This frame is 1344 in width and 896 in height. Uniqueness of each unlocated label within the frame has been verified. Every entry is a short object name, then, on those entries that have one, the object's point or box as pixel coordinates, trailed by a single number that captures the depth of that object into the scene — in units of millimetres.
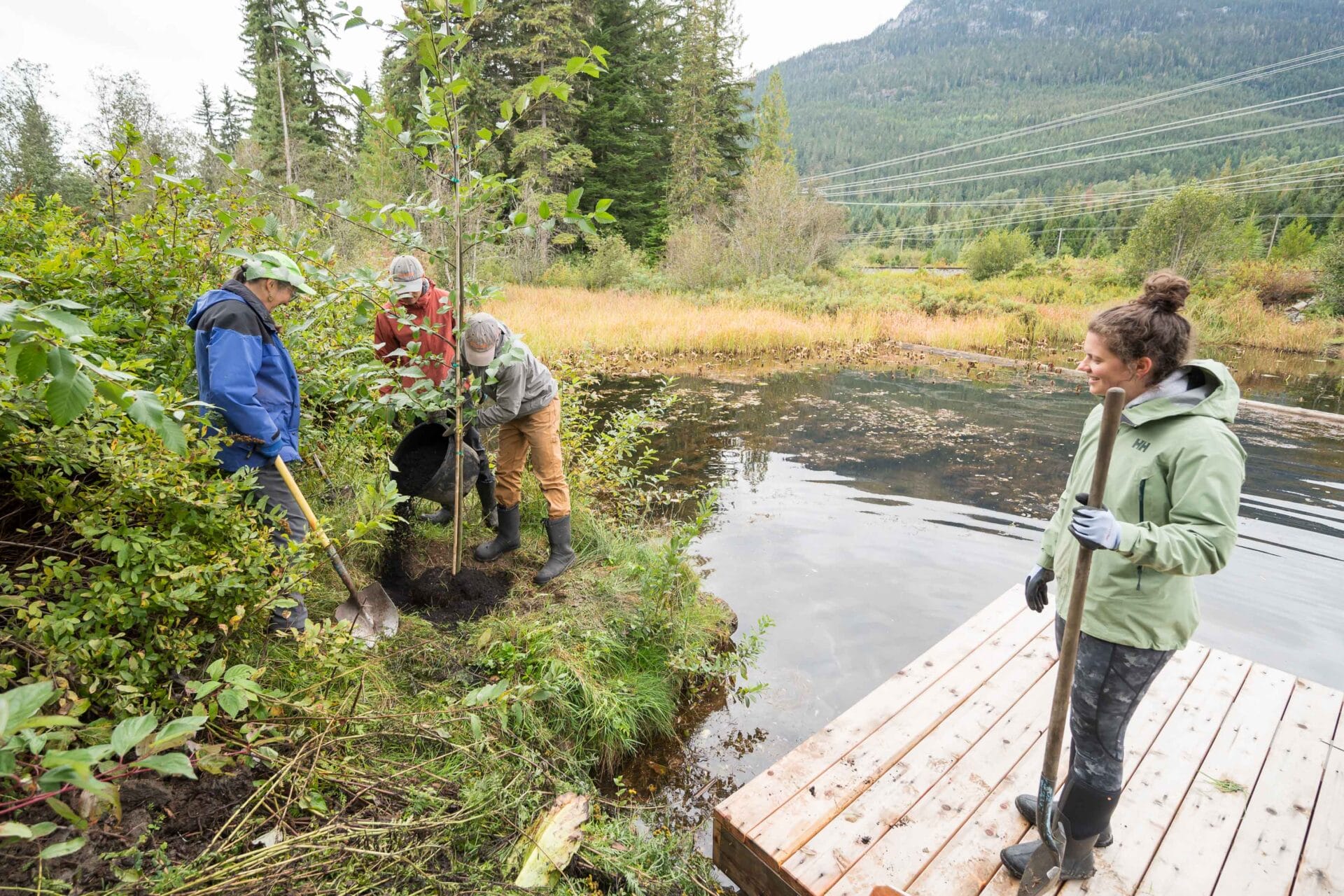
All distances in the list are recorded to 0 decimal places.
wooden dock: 1990
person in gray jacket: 2941
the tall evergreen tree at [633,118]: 25203
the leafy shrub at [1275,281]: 23094
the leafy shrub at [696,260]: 21234
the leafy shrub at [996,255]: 30391
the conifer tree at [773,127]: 28953
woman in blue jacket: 2391
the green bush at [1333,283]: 19844
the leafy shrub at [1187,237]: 23094
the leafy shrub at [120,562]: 1596
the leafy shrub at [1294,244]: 27891
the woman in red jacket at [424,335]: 3033
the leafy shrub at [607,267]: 21656
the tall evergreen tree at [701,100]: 25453
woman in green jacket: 1478
